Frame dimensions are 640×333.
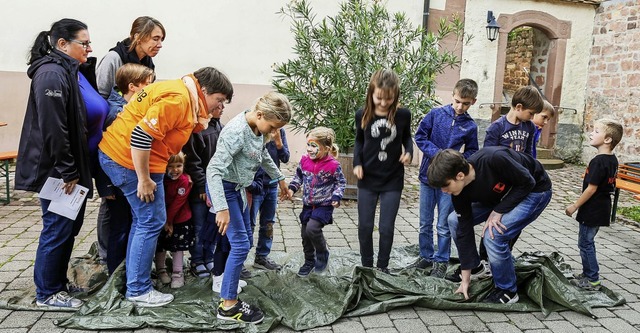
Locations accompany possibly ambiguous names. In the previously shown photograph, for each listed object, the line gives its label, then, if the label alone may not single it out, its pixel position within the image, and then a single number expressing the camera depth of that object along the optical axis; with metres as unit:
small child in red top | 3.68
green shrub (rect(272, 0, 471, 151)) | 6.51
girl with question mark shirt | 3.94
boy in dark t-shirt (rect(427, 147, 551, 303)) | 3.37
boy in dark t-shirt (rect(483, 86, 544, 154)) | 4.13
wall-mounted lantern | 10.43
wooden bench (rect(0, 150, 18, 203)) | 6.06
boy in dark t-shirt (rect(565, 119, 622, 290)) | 3.96
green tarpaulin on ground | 3.26
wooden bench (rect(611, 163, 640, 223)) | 6.12
